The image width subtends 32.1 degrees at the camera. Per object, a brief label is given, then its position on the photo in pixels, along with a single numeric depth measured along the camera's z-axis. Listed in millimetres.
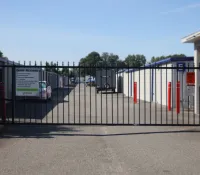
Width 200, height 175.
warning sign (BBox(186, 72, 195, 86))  13521
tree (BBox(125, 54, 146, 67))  85156
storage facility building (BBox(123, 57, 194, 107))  20609
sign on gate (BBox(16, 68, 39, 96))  11352
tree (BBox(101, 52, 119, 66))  78975
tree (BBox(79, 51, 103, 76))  92450
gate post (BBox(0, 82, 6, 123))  12055
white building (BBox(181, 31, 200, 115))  16416
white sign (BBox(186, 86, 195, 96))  15216
